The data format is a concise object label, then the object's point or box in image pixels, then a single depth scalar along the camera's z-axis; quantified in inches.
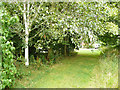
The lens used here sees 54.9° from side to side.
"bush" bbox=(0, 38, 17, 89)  125.3
